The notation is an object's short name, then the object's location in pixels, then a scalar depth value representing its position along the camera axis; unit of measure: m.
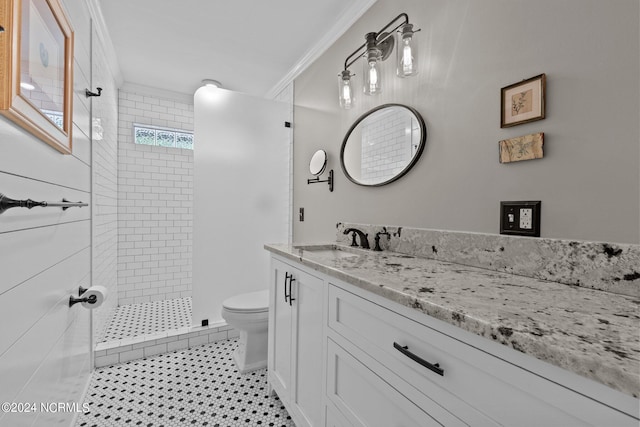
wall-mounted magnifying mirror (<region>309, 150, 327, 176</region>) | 2.23
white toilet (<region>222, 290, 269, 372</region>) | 1.96
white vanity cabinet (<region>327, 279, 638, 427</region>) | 0.48
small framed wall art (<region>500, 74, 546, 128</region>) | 0.99
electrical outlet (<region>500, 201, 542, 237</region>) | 1.01
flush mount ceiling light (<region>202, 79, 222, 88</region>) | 2.97
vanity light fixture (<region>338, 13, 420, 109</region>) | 1.35
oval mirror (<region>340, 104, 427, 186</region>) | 1.50
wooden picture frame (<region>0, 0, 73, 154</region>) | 0.70
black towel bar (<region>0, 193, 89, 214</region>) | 0.71
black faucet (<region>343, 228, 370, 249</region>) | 1.71
